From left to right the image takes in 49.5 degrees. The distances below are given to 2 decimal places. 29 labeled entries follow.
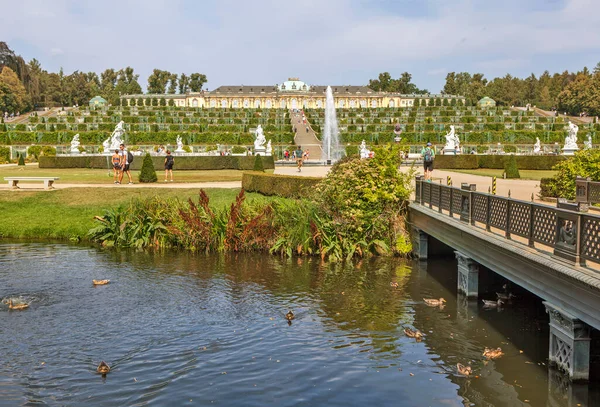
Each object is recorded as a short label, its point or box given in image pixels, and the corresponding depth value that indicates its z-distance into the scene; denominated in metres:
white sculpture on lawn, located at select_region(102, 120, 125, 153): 39.12
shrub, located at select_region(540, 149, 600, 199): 19.00
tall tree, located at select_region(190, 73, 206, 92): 161.12
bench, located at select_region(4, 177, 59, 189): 25.50
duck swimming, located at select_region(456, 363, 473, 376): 9.42
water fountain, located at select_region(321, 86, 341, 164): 55.53
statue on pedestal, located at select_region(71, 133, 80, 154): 47.62
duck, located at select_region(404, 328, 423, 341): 11.09
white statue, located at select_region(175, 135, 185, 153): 48.44
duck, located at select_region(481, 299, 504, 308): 13.08
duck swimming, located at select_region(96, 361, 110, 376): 9.30
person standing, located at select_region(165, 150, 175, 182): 28.91
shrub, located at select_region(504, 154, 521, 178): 29.83
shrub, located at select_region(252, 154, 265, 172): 31.13
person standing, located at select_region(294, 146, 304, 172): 36.07
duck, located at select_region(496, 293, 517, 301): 13.45
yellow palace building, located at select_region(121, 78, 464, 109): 151.62
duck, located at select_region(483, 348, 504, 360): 10.02
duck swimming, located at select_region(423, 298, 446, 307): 13.23
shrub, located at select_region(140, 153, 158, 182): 28.47
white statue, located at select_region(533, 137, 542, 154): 52.88
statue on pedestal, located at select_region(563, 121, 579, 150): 45.88
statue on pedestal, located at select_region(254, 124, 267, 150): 48.13
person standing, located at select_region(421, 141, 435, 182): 23.22
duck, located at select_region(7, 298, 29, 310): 12.46
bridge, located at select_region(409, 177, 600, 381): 8.39
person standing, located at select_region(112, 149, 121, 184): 26.69
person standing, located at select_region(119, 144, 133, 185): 27.00
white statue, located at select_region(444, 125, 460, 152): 46.73
